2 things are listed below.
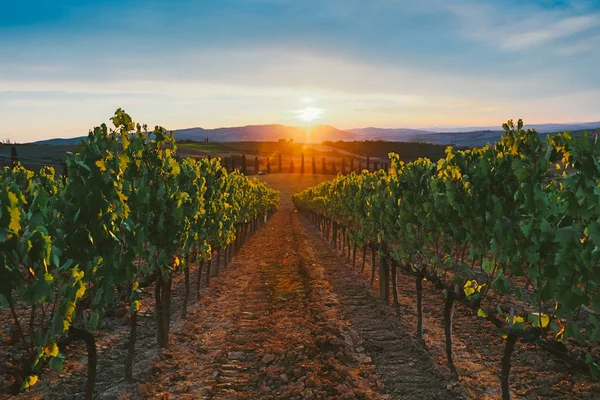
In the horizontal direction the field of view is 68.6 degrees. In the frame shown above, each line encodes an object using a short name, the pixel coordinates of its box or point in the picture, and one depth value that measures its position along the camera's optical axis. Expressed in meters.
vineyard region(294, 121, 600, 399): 5.23
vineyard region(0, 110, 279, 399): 4.45
